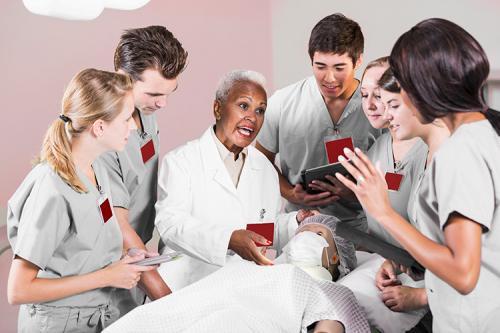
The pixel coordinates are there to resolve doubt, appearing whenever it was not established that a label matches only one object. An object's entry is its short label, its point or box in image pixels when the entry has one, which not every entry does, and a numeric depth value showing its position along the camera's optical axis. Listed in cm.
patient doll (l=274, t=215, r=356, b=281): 276
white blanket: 218
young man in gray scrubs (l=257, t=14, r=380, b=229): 303
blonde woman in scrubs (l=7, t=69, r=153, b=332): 219
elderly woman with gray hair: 271
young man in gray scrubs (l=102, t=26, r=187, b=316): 271
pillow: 248
